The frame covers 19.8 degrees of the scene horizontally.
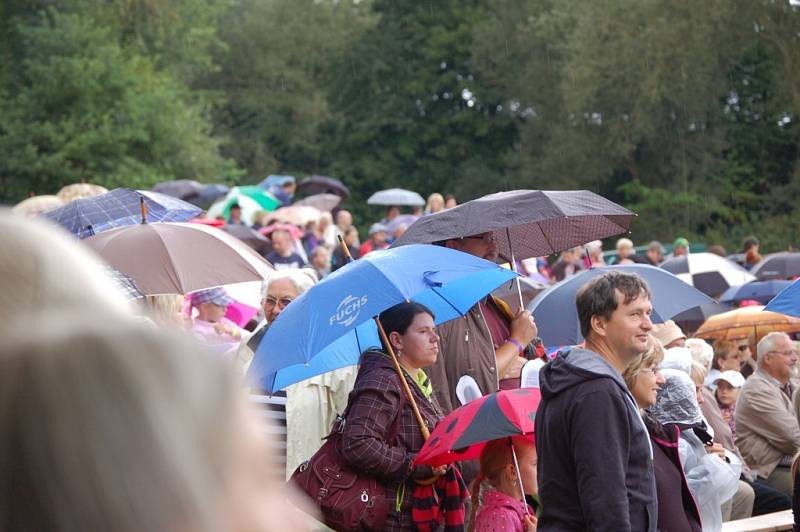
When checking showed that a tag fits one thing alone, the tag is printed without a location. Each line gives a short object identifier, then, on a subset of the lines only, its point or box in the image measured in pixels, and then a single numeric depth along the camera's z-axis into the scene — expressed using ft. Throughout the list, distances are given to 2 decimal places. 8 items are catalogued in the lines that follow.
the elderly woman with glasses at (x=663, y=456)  29.33
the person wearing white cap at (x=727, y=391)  60.56
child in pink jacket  31.50
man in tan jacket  54.29
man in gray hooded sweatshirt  24.77
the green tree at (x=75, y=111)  187.08
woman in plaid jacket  31.34
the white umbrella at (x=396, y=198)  156.63
